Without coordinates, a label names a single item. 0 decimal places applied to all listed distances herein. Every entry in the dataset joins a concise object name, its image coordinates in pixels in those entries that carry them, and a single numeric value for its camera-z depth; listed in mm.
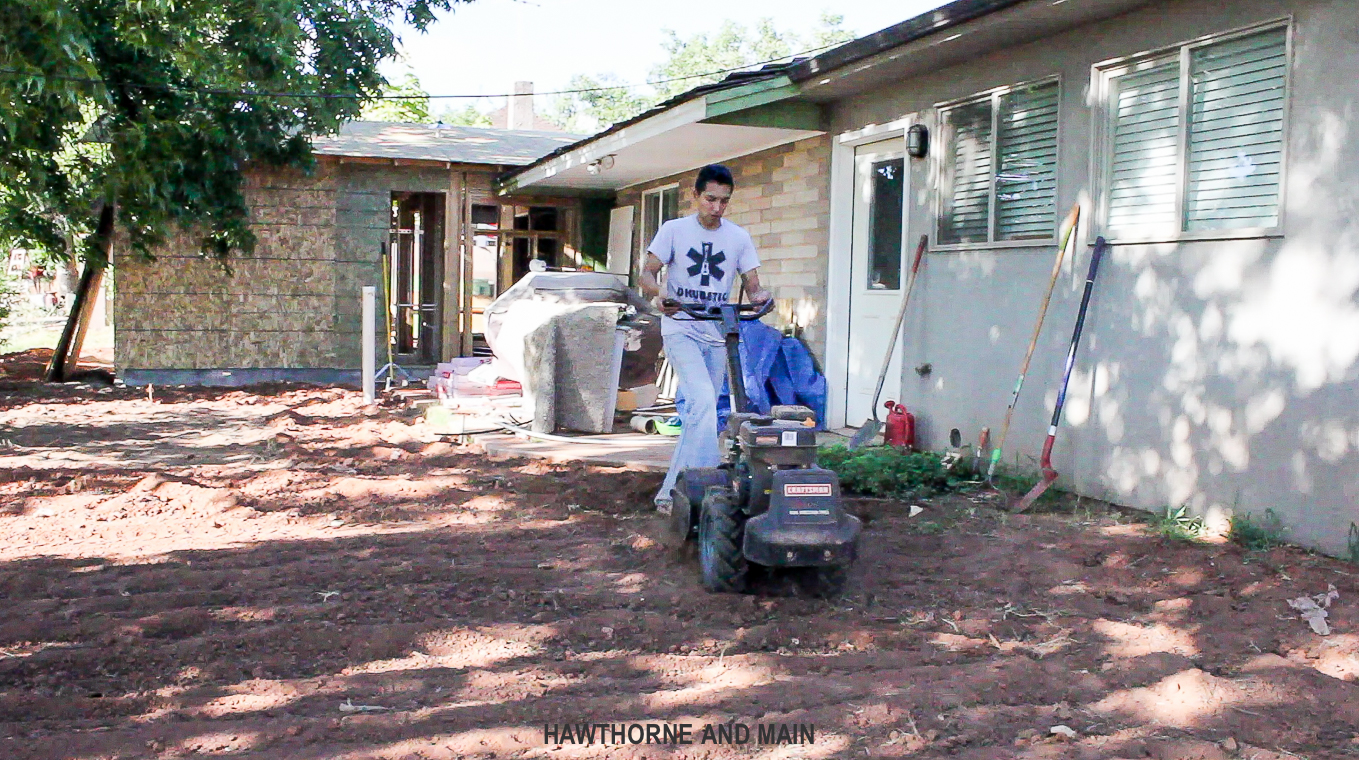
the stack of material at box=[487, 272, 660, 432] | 9844
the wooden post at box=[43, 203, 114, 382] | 15266
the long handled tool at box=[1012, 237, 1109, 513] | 6910
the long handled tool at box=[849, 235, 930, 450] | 7785
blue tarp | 10117
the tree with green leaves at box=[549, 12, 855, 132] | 64125
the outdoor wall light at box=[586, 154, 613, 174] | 13712
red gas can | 8906
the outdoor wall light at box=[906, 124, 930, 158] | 8914
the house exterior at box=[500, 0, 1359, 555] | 5664
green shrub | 7465
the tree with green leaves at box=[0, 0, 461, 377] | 11977
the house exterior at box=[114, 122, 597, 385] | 15672
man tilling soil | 6145
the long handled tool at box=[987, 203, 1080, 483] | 7250
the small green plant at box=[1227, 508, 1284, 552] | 5809
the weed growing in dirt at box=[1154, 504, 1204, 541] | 6070
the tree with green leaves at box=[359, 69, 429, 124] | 34875
